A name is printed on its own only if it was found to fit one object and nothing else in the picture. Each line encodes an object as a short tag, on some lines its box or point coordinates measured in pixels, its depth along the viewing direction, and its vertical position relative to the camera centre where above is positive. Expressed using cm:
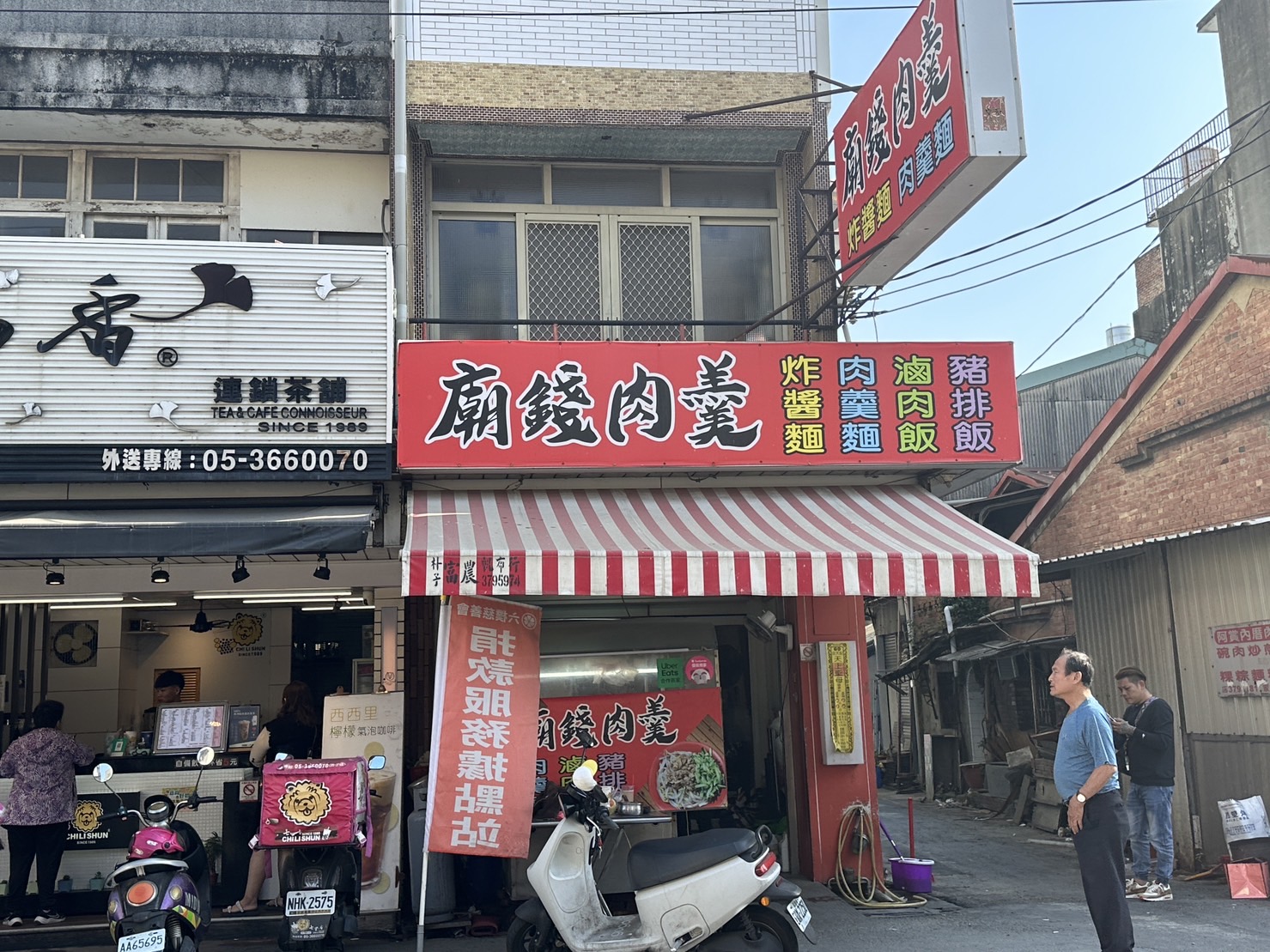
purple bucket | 994 -173
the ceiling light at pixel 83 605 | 1216 +105
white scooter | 711 -134
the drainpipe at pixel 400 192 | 1059 +462
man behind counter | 1129 +11
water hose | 959 -178
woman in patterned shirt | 905 -81
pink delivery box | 787 -75
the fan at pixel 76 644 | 1311 +68
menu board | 998 -25
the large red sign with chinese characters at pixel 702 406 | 962 +237
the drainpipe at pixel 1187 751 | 1095 -84
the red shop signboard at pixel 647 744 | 998 -53
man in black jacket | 965 -94
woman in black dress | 937 -36
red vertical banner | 812 -33
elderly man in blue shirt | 646 -76
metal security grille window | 1156 +443
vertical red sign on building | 844 +438
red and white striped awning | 835 +97
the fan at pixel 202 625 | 1358 +87
